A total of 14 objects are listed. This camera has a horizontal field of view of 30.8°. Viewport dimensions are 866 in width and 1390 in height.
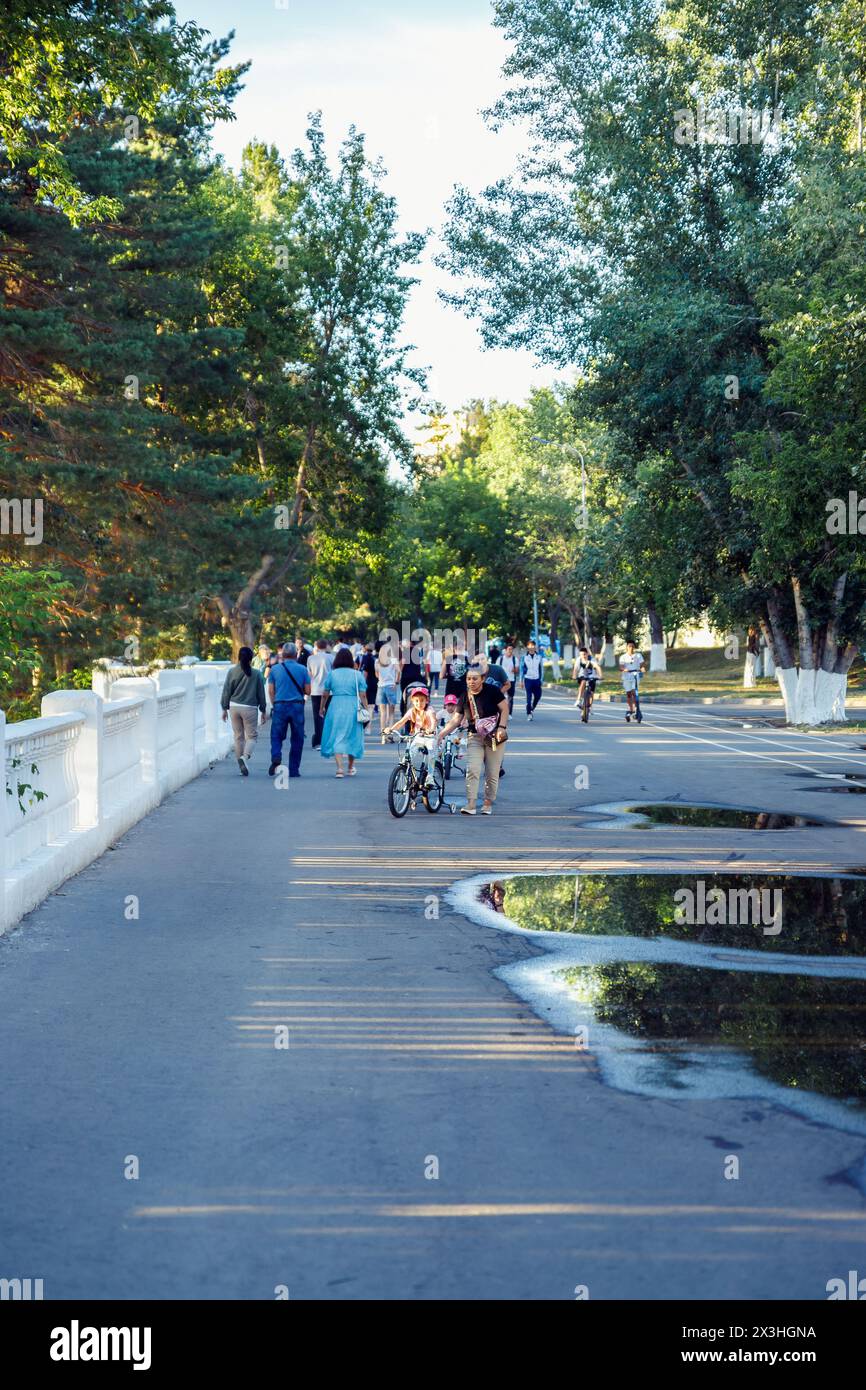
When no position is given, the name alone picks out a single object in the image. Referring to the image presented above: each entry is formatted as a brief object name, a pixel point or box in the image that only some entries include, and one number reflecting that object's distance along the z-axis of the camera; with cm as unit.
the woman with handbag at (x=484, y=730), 1672
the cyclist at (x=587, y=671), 3516
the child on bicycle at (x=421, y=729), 1697
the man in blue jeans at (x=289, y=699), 2147
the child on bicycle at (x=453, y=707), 1972
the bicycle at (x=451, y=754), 1995
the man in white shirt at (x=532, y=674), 3791
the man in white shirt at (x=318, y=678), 2772
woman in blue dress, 2081
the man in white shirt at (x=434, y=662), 3625
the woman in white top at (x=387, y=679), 2942
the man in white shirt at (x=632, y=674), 3553
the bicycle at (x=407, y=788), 1648
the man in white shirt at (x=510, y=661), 3666
